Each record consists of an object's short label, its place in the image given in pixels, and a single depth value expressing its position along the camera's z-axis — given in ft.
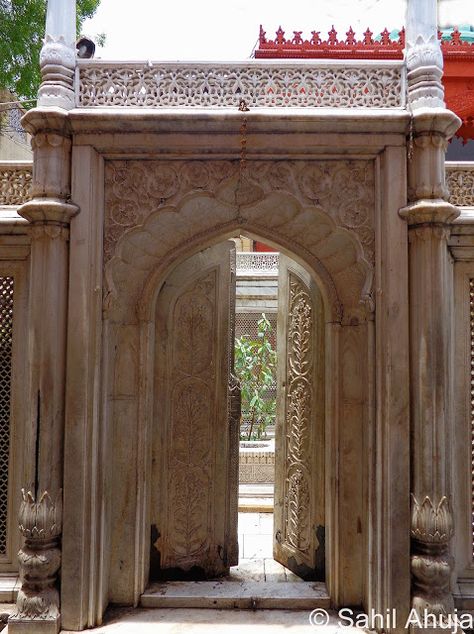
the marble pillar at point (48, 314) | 12.23
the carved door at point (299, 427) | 15.38
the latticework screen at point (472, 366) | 13.53
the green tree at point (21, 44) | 28.55
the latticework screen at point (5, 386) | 13.93
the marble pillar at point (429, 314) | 12.13
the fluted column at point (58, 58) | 12.91
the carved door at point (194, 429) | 15.49
